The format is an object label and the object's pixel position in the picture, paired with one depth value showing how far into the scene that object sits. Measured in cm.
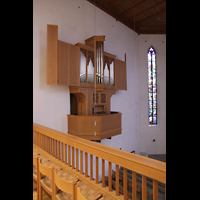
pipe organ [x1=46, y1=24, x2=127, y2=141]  486
